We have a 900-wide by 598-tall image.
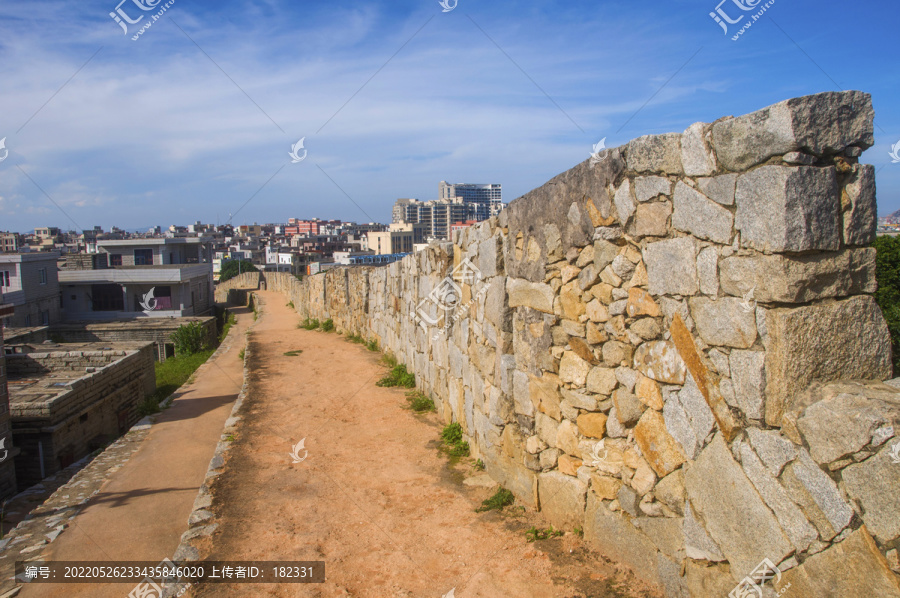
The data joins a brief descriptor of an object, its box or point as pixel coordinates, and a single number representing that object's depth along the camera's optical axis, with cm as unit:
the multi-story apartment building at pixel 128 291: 3212
